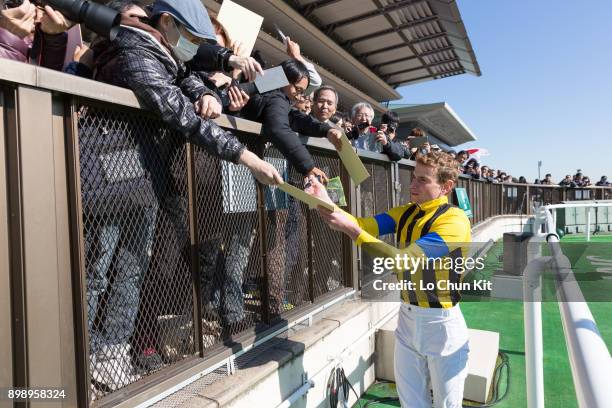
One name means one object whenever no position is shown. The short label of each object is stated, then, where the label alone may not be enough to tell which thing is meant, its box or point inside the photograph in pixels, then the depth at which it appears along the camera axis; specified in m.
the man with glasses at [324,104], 3.79
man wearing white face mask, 1.90
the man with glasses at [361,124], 4.72
